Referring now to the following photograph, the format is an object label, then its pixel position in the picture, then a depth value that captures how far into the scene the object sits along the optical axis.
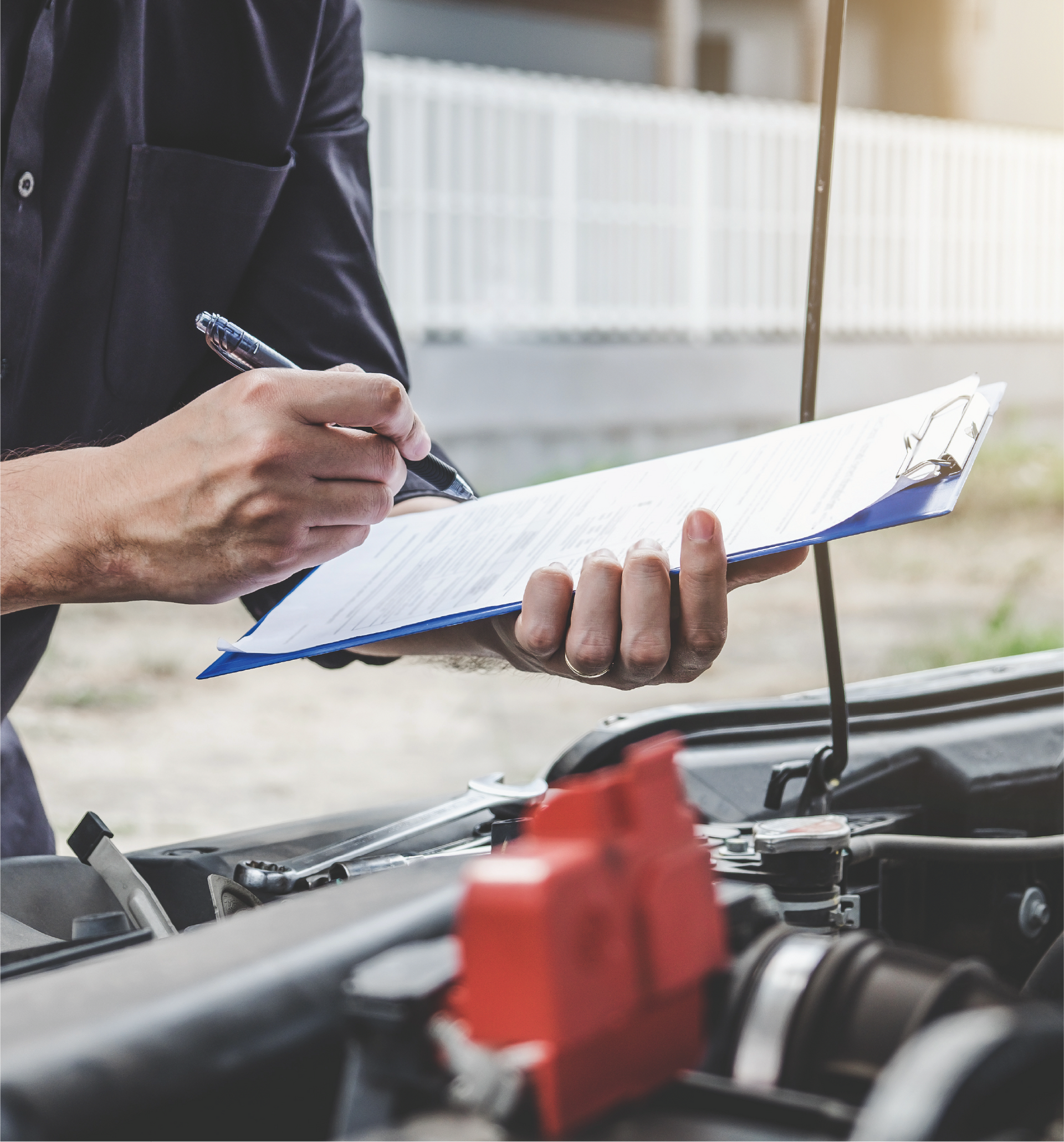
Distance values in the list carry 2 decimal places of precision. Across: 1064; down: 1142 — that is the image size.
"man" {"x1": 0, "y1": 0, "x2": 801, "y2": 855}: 1.06
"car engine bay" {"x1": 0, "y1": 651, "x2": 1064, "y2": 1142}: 0.68
